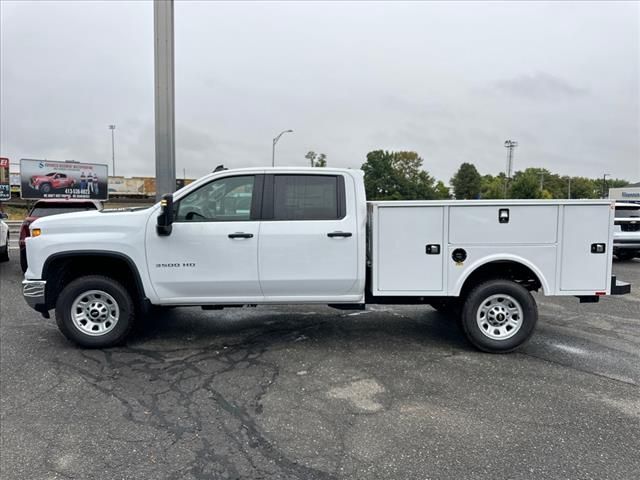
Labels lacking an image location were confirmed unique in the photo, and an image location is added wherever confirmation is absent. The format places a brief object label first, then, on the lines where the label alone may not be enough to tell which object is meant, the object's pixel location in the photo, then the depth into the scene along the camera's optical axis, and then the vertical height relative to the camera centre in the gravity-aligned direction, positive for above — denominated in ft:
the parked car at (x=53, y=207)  34.24 +0.37
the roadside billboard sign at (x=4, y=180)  91.66 +6.43
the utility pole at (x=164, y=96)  32.48 +8.37
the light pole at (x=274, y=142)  107.36 +17.08
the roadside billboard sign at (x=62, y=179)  116.06 +8.53
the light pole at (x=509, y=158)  280.92 +36.53
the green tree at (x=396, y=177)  275.39 +23.87
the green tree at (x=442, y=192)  319.78 +16.84
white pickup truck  16.26 -1.30
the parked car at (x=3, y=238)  36.30 -2.09
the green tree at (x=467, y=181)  331.57 +25.34
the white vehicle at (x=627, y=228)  39.36 -0.84
